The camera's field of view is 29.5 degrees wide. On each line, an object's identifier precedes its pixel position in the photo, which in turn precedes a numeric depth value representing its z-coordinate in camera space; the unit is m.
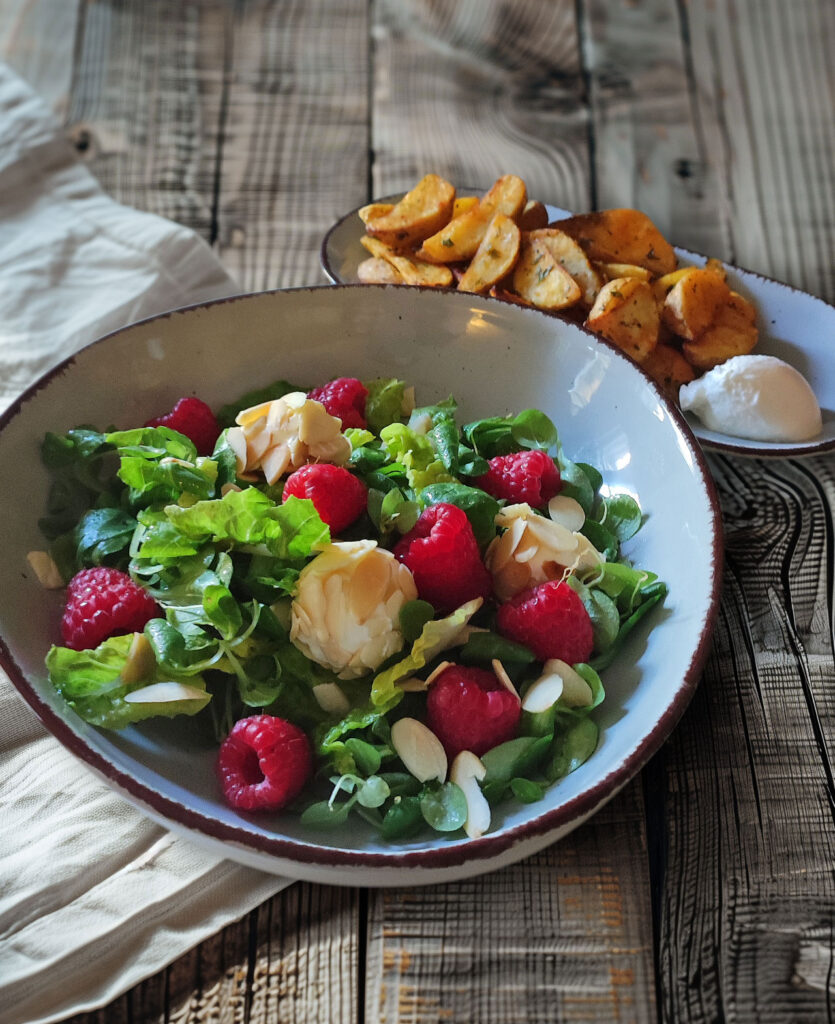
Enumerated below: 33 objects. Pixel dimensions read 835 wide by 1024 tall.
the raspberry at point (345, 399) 0.49
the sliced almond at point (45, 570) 0.45
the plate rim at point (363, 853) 0.37
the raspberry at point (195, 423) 0.49
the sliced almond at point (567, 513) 0.46
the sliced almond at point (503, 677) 0.42
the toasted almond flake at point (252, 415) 0.47
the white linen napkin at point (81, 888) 0.39
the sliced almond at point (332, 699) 0.42
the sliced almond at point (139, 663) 0.41
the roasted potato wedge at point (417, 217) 0.58
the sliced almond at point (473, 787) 0.39
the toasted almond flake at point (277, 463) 0.46
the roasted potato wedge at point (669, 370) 0.55
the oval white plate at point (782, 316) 0.55
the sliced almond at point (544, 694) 0.41
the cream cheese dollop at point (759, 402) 0.52
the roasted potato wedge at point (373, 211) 0.59
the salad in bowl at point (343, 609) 0.40
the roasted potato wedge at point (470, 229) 0.57
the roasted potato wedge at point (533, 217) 0.58
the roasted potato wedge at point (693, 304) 0.54
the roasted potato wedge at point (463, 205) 0.58
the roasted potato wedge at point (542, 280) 0.54
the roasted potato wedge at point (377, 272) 0.57
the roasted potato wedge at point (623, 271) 0.55
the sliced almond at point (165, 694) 0.40
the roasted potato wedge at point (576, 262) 0.55
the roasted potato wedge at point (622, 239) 0.57
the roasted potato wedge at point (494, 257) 0.55
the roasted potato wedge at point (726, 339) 0.54
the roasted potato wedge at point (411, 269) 0.56
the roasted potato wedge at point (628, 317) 0.53
